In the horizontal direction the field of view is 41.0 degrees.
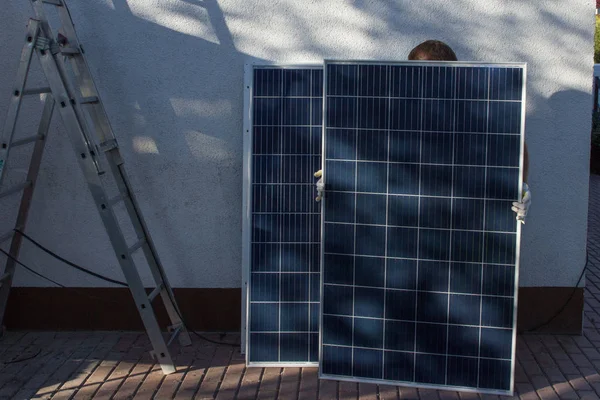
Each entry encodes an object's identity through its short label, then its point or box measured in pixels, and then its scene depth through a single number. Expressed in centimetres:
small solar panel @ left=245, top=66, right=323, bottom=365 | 559
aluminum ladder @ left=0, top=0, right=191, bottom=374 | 519
